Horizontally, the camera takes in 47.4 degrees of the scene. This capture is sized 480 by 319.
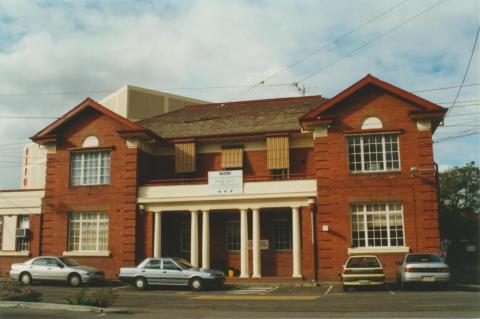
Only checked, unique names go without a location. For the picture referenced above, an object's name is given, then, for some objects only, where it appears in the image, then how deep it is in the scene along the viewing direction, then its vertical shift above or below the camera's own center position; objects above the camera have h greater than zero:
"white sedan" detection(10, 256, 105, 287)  24.95 -1.16
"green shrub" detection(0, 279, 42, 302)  16.69 -1.44
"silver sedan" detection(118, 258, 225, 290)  23.00 -1.27
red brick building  26.19 +2.91
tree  64.74 +6.24
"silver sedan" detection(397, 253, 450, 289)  20.75 -1.13
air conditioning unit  30.52 +0.77
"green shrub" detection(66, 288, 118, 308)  15.88 -1.55
